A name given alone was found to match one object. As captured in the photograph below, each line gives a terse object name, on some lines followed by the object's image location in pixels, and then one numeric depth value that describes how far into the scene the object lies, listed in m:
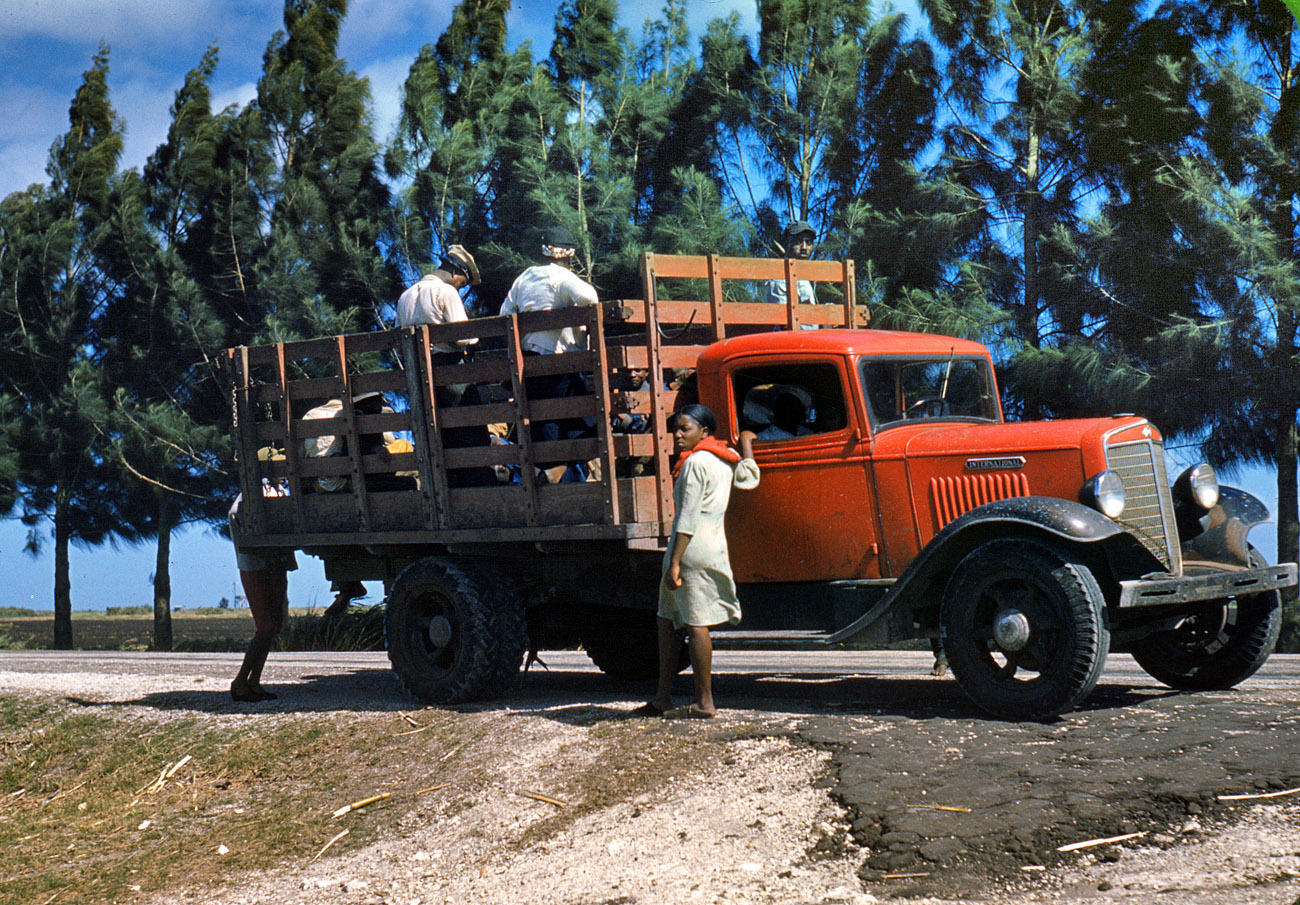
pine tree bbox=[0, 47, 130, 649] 29.03
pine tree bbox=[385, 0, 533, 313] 23.78
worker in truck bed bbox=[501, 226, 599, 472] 8.76
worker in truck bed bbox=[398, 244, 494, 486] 9.22
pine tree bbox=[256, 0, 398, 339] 24.67
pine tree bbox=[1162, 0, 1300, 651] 15.55
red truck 7.15
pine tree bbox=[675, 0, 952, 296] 20.39
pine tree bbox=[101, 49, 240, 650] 25.62
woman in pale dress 7.34
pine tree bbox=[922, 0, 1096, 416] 18.56
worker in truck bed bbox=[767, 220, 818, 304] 9.86
